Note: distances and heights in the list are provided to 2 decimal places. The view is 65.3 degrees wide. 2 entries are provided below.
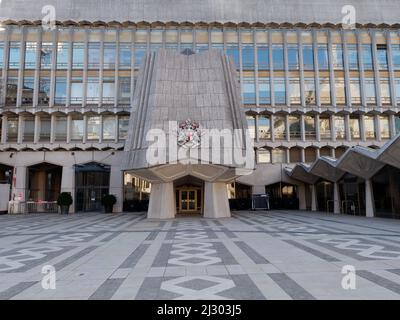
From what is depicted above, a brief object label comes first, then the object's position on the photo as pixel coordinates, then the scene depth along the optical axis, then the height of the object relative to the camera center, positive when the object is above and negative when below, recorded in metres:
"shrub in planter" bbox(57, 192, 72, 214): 35.09 -0.39
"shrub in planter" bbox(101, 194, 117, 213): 36.59 -0.54
